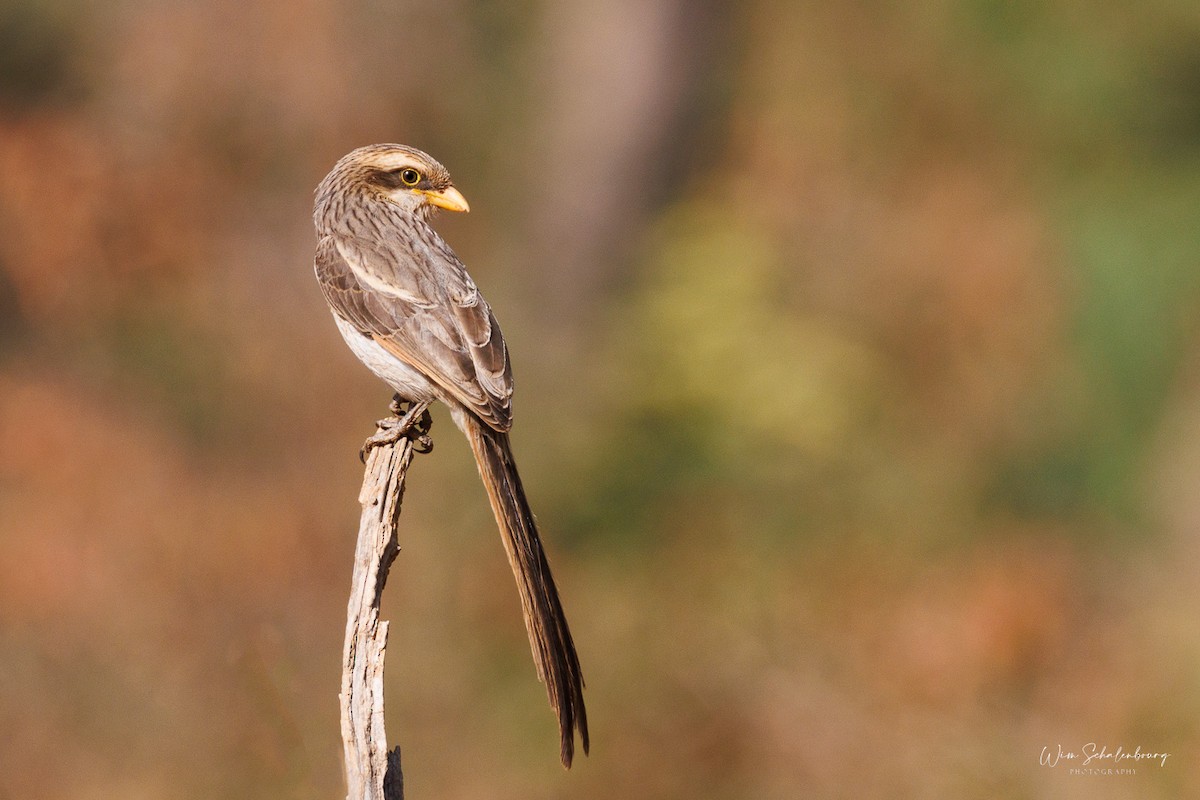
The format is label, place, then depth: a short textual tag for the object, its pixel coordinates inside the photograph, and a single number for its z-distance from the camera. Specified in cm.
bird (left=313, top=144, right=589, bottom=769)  927
